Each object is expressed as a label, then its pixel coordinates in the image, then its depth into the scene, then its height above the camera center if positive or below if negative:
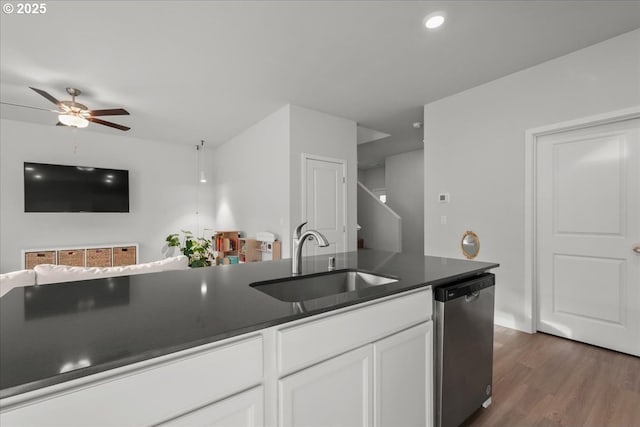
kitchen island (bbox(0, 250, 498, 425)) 0.61 -0.33
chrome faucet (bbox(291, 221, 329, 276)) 1.53 -0.20
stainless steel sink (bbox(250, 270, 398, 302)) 1.41 -0.38
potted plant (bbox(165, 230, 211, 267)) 4.13 -0.62
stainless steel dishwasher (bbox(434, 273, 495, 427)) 1.40 -0.71
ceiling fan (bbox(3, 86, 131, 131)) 3.27 +1.18
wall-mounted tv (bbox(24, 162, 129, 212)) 4.74 +0.45
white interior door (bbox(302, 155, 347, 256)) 4.08 +0.18
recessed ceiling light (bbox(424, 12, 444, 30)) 2.21 +1.50
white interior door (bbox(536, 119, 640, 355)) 2.46 -0.22
